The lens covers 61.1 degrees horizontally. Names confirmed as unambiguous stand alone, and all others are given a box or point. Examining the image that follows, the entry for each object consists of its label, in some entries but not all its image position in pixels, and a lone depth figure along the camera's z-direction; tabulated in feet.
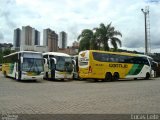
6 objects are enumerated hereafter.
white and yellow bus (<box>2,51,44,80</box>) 42.59
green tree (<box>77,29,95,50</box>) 74.56
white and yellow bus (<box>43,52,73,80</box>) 47.13
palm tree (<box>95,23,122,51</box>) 72.20
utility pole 64.57
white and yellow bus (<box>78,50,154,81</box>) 43.94
